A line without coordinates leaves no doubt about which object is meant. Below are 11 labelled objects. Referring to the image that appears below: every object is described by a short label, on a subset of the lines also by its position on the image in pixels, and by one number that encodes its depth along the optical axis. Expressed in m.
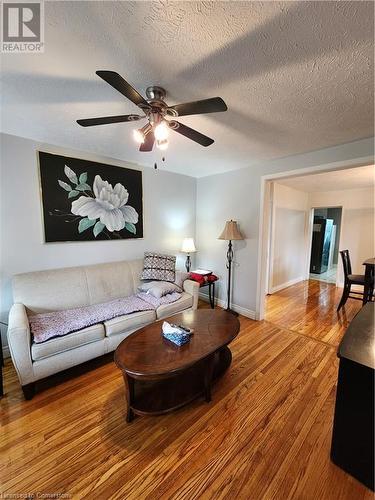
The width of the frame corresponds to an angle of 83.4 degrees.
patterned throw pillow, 2.95
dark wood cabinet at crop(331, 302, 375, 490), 1.09
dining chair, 3.35
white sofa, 1.67
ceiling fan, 1.17
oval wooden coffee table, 1.41
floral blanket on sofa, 1.82
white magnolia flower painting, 2.44
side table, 3.51
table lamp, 3.50
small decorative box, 1.66
